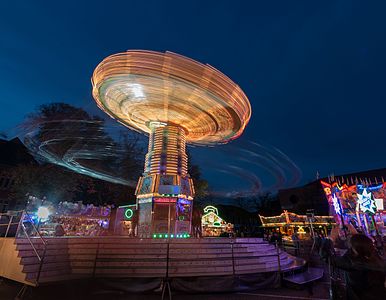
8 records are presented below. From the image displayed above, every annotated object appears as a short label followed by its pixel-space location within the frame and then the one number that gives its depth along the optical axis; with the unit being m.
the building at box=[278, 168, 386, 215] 41.97
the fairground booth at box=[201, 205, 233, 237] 31.58
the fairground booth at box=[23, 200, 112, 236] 17.67
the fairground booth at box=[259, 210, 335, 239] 33.59
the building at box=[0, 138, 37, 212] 37.53
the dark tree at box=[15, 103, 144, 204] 24.22
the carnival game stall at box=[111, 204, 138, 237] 17.64
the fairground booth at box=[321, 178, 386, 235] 23.06
